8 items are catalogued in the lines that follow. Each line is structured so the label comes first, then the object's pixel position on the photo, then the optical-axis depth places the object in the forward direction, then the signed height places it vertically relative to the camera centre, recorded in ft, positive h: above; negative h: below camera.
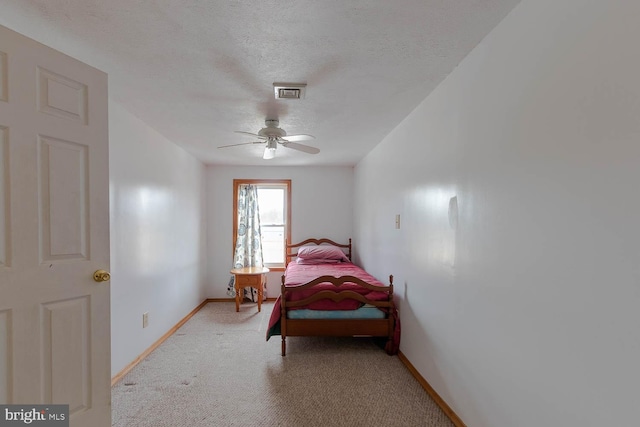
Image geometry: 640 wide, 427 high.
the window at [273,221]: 16.65 -0.52
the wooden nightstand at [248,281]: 13.74 -3.21
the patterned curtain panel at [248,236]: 15.71 -1.29
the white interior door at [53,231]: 4.20 -0.29
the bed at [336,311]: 9.19 -3.11
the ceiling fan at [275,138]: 8.69 +2.24
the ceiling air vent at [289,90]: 6.64 +2.80
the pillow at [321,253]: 14.46 -2.06
